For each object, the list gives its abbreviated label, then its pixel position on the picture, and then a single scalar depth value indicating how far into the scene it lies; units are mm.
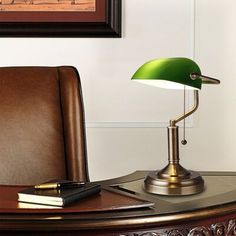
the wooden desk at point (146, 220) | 2285
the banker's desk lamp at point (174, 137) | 2569
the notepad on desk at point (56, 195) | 2380
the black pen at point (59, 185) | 2480
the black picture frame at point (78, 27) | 3274
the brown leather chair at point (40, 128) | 2962
